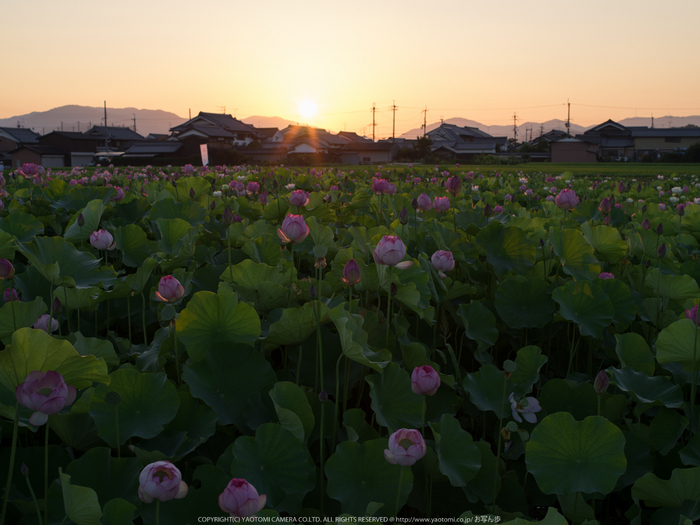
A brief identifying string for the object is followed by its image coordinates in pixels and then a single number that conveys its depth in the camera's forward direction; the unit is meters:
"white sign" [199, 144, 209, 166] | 8.82
